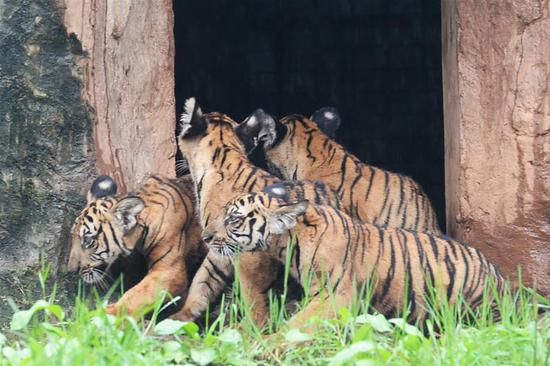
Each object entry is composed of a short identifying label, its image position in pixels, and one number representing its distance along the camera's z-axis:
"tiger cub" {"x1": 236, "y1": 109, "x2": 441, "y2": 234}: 13.70
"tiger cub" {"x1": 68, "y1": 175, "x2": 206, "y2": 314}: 11.76
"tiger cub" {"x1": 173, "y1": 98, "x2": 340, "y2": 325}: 11.79
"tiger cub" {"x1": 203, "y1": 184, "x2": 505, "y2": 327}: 10.97
